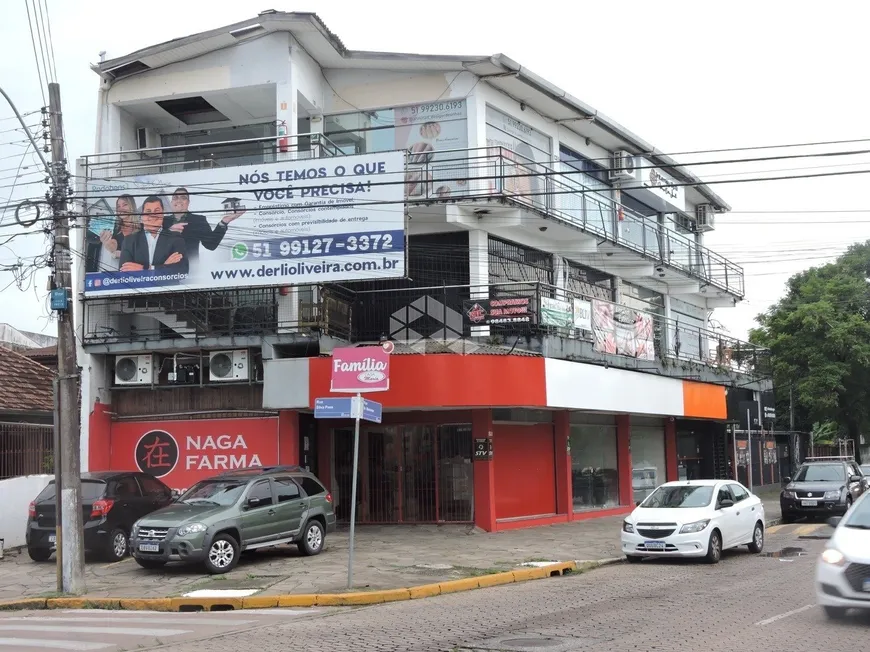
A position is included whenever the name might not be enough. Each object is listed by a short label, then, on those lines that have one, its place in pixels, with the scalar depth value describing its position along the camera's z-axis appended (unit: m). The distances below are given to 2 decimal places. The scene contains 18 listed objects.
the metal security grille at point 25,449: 20.75
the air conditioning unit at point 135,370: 22.31
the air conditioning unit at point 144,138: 25.12
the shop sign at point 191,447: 21.91
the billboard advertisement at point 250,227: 20.36
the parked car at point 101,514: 17.28
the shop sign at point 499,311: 21.58
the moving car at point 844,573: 9.41
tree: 38.19
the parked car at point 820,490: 24.72
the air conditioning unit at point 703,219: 36.97
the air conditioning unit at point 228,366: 21.59
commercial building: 20.62
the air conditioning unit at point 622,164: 28.75
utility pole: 14.38
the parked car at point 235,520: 15.25
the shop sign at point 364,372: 14.21
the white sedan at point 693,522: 16.02
